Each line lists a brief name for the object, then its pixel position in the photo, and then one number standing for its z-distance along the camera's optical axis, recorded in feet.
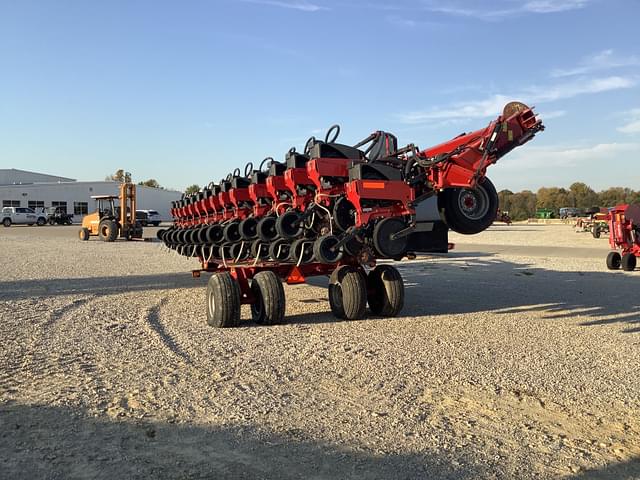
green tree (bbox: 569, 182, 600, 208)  289.12
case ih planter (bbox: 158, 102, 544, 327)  25.35
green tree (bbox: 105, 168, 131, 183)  381.77
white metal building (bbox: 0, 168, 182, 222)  211.61
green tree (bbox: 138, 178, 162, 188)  392.88
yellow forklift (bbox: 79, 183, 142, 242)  94.07
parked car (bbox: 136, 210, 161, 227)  184.85
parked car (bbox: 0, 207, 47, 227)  168.04
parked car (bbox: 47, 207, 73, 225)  180.24
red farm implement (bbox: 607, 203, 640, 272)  54.24
